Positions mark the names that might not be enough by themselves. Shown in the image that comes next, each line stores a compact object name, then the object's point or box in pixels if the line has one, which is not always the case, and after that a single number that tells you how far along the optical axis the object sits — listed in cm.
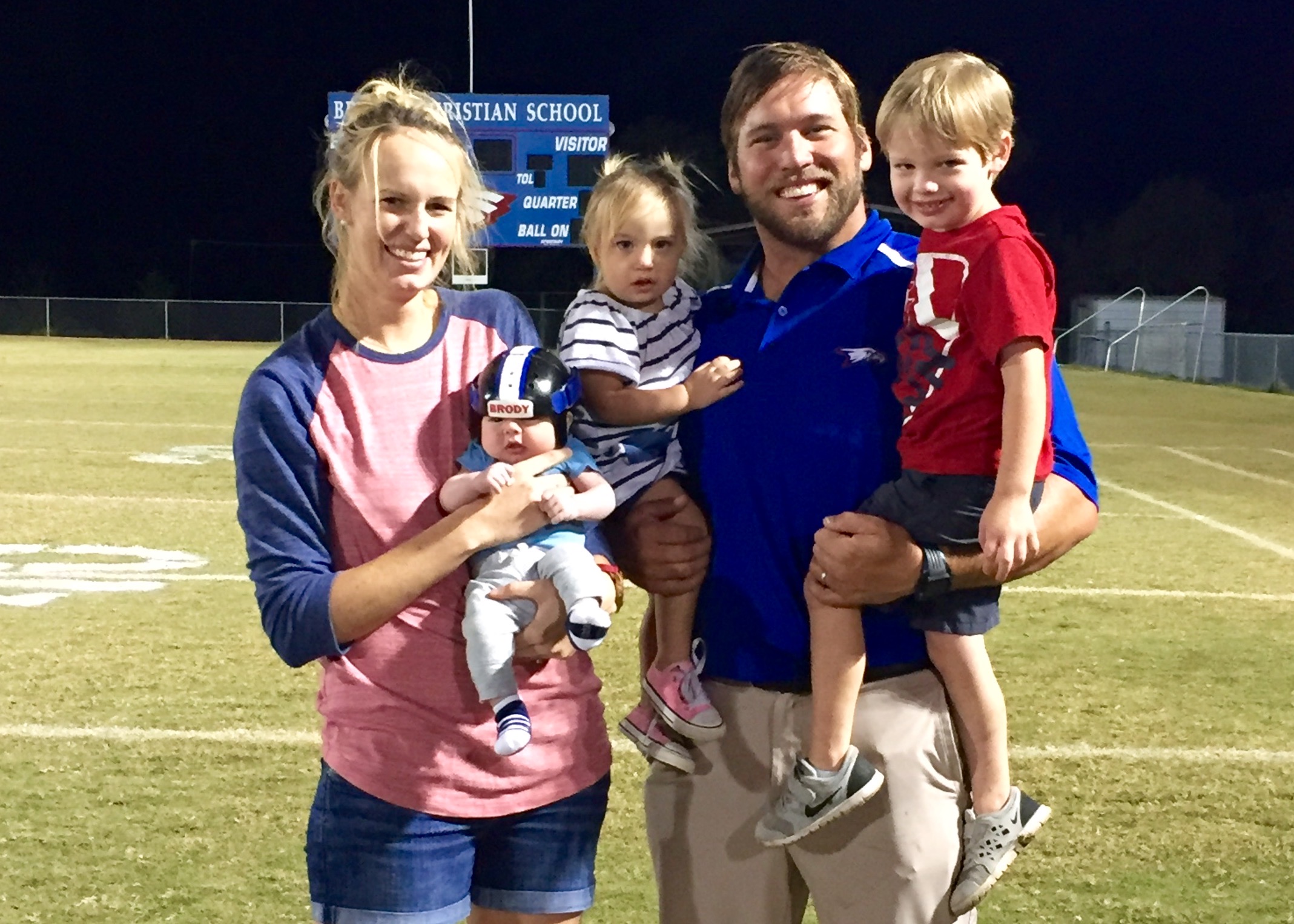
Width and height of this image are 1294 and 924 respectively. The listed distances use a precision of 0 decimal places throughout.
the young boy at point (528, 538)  236
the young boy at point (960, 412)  239
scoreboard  2470
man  257
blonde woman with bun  232
